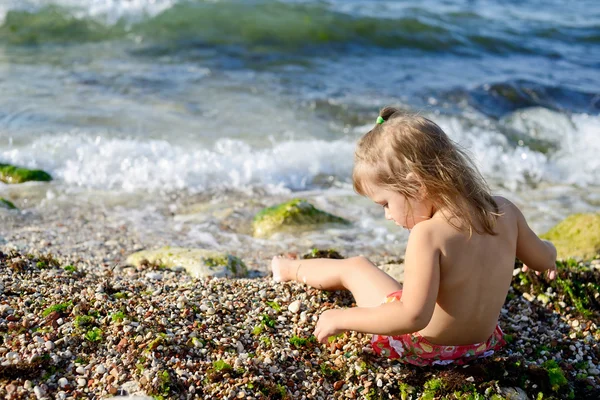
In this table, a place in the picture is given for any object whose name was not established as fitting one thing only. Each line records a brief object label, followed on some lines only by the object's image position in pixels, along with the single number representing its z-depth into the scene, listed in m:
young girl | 3.31
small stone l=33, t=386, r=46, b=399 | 3.24
